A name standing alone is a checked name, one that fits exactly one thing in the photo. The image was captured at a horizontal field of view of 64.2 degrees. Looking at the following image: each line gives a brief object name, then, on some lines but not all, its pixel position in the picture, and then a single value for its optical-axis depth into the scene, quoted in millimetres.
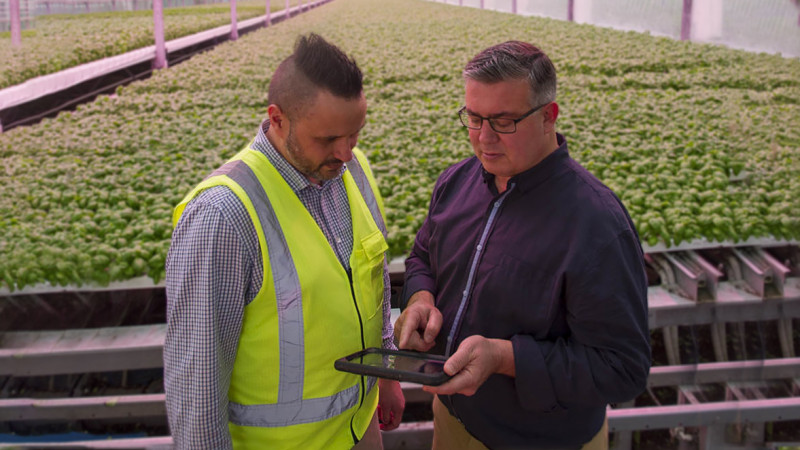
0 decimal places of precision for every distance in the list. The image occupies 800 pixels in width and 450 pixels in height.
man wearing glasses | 1503
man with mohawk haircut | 1392
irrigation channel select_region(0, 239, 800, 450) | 2895
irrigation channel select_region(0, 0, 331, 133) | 6254
